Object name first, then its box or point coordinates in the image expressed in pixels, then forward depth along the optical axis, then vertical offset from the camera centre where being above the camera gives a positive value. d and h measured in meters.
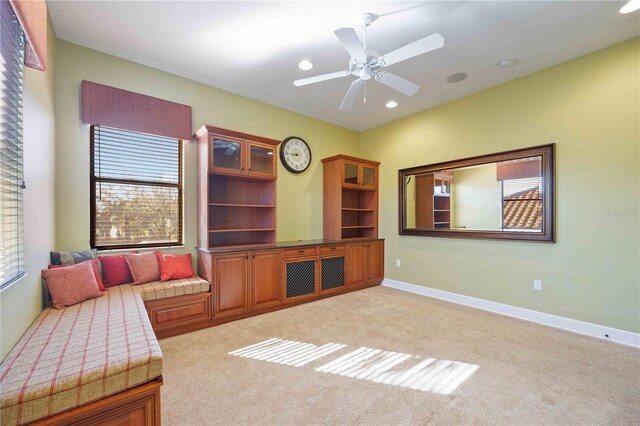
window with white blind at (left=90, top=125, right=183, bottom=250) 2.97 +0.30
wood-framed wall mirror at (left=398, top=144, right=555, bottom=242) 3.28 +0.23
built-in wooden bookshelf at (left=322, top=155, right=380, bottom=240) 4.64 +0.31
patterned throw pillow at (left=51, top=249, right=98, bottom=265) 2.50 -0.39
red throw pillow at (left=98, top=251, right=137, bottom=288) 2.82 -0.59
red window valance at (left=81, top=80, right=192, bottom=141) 2.87 +1.19
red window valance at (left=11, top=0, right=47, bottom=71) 1.37 +1.03
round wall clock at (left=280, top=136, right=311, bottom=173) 4.49 +1.02
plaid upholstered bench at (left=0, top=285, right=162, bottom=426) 1.17 -0.74
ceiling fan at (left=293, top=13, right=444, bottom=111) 1.98 +1.25
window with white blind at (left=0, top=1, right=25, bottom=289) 1.50 +0.40
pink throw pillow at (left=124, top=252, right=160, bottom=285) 2.91 -0.57
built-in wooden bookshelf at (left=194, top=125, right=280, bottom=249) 3.37 +0.37
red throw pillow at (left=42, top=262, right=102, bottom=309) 2.21 -0.58
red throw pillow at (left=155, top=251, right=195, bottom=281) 3.05 -0.59
